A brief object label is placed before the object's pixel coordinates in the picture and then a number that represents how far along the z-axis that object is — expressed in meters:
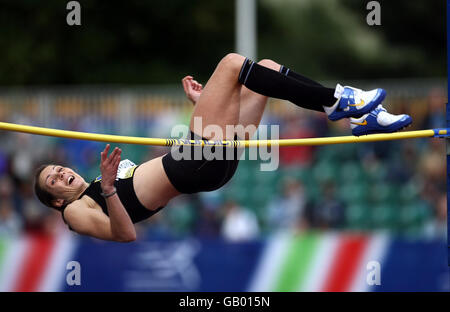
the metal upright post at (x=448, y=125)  12.15
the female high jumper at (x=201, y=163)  11.82
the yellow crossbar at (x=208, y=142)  11.46
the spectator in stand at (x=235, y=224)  21.11
